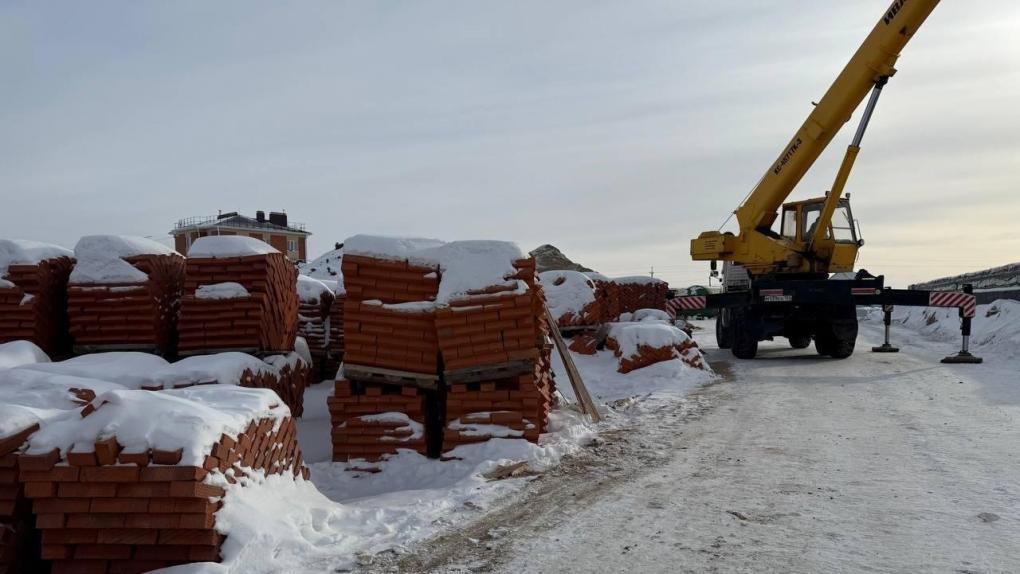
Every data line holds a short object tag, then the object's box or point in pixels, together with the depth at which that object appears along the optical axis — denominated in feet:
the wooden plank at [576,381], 29.40
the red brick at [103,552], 13.48
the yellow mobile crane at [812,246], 44.22
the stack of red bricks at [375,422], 23.57
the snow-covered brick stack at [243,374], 24.12
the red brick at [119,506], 13.25
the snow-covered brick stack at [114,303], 28.14
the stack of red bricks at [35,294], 27.76
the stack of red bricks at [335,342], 40.88
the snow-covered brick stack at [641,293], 77.15
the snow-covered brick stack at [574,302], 57.88
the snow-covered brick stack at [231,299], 28.43
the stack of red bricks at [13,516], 13.57
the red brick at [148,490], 13.23
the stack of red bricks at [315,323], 40.65
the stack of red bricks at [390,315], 24.04
